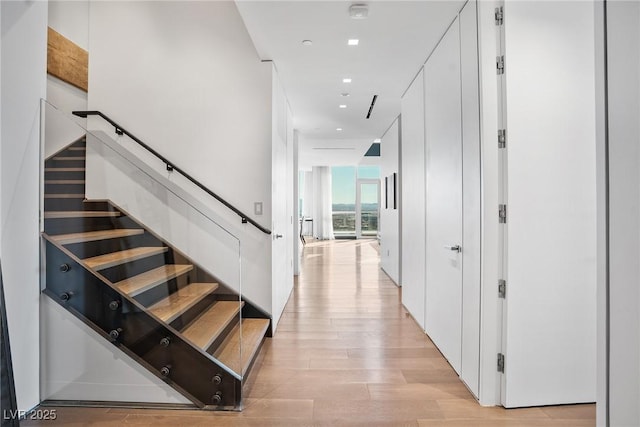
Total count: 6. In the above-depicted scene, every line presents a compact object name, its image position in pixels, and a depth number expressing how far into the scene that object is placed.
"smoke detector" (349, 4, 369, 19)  2.60
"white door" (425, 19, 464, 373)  2.72
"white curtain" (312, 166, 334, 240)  14.60
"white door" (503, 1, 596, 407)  2.26
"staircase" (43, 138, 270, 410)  2.26
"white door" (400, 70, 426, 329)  3.76
